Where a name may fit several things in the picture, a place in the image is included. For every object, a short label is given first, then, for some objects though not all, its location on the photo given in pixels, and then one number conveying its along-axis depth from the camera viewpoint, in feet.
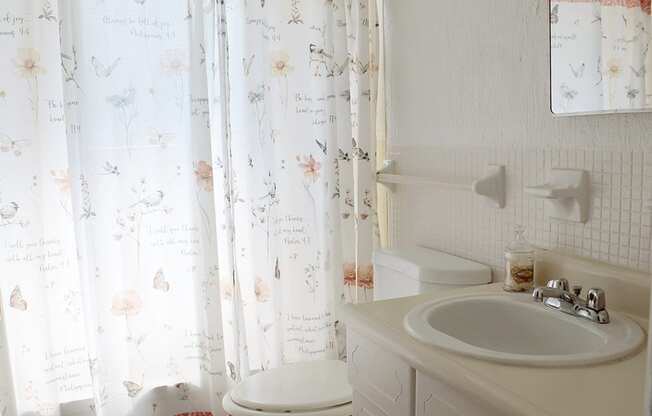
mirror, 4.12
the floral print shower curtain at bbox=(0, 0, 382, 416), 6.48
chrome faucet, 3.97
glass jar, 4.83
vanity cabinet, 3.53
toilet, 5.54
